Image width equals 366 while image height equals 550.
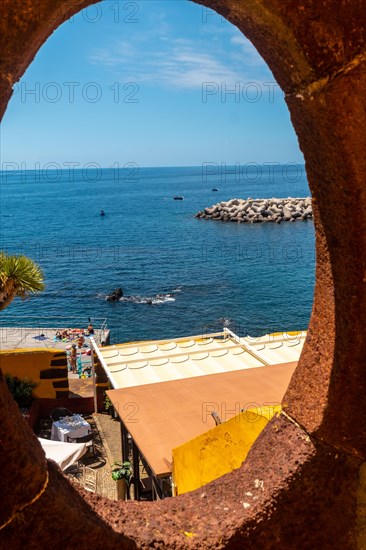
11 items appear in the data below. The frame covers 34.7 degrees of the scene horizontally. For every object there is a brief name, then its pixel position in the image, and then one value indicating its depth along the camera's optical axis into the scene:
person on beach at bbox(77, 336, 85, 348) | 27.48
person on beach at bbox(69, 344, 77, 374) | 24.48
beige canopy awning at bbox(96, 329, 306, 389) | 12.22
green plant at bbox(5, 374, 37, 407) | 17.64
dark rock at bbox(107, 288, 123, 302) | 45.25
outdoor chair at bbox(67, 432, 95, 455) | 15.56
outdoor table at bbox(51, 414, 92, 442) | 15.67
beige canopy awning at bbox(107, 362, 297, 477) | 8.85
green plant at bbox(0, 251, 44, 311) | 13.88
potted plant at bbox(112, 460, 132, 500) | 11.44
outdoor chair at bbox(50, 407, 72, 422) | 17.91
